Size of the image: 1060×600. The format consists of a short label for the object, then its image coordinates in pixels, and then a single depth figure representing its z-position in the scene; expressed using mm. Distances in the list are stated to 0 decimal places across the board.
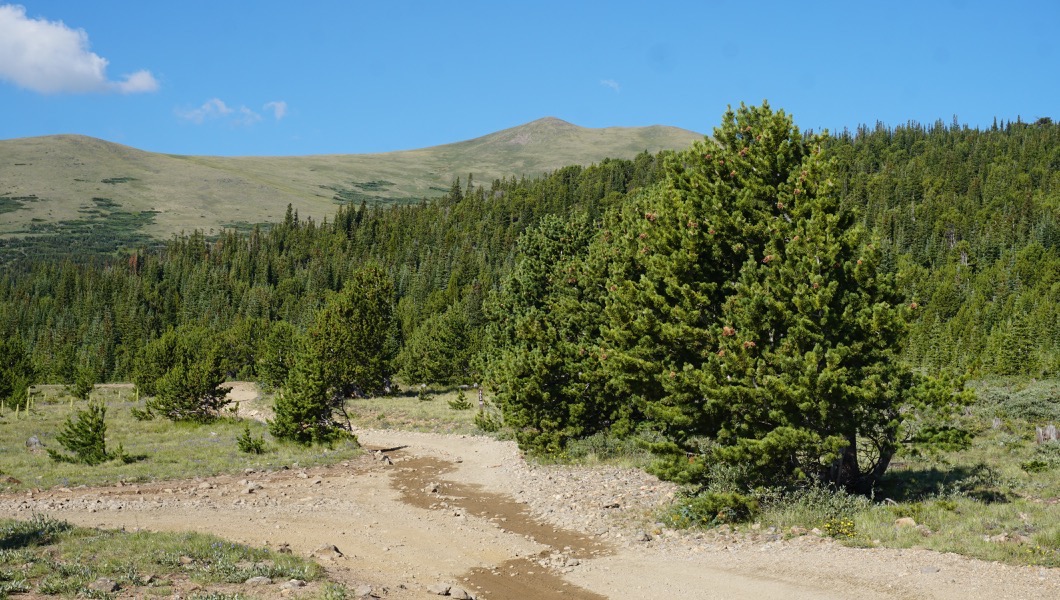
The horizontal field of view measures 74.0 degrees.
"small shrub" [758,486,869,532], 14980
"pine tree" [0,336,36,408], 54844
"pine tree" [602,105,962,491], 15141
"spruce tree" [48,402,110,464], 27045
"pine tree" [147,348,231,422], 43375
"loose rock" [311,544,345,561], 14199
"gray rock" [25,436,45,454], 32125
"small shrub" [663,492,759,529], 15695
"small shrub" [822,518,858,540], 14102
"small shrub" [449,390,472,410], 48678
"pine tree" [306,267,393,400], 51500
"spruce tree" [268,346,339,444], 30938
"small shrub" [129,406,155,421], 46281
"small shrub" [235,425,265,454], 28688
